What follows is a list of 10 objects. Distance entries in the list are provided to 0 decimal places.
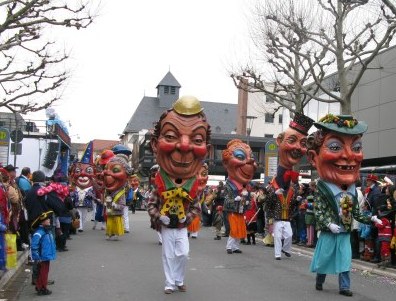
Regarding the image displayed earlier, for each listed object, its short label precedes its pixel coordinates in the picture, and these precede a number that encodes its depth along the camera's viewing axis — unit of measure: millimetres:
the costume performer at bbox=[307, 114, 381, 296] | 8180
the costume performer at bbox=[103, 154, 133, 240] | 14281
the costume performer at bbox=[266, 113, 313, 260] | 11812
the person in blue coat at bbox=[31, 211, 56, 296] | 7527
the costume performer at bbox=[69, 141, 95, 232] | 16203
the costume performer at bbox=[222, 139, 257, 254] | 12547
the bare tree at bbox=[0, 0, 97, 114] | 13715
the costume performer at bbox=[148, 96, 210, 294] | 8133
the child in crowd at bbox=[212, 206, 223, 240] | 16906
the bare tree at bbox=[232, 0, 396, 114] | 16688
